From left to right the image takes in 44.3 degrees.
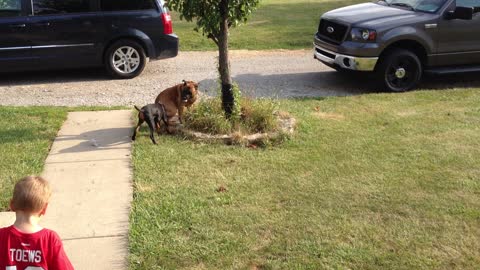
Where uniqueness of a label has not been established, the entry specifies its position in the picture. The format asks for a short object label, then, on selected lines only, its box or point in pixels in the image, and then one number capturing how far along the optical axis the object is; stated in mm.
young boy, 2764
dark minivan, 9898
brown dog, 6934
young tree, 6703
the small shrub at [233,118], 6871
